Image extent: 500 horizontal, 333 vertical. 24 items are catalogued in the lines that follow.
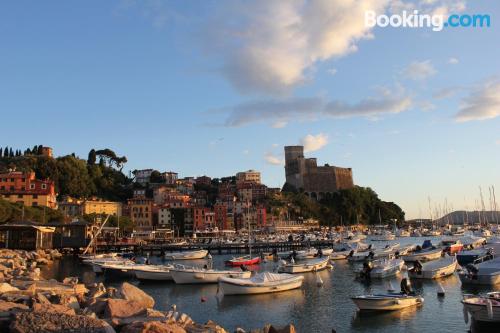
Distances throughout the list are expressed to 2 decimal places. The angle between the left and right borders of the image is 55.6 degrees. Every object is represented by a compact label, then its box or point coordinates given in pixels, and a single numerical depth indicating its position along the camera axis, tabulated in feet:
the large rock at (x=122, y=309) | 59.72
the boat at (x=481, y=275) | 107.86
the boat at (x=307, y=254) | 205.16
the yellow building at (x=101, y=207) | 392.80
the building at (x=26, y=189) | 325.62
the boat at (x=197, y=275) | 128.47
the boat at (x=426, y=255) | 174.86
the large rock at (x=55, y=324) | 41.68
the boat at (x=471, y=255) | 148.48
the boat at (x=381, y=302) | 86.53
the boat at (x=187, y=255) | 224.12
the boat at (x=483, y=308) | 69.67
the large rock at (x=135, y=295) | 70.95
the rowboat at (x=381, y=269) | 133.59
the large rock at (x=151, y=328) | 44.12
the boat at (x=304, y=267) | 150.10
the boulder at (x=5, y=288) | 72.45
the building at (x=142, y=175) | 596.91
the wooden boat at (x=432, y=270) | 129.08
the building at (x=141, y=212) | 429.79
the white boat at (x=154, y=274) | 136.46
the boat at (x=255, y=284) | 107.45
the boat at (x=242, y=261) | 180.65
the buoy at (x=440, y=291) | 105.34
